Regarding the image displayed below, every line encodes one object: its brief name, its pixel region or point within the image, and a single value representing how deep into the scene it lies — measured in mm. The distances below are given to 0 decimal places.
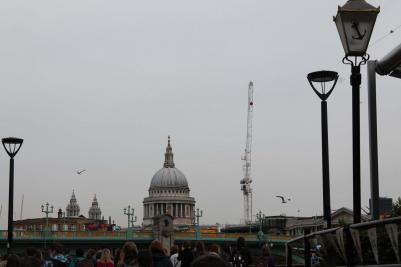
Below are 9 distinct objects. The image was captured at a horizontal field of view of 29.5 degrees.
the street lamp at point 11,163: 24891
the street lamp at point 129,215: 117650
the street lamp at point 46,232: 106081
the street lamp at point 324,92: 17438
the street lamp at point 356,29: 10039
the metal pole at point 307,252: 9948
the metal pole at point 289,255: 11706
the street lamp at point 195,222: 124075
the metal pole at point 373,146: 12281
